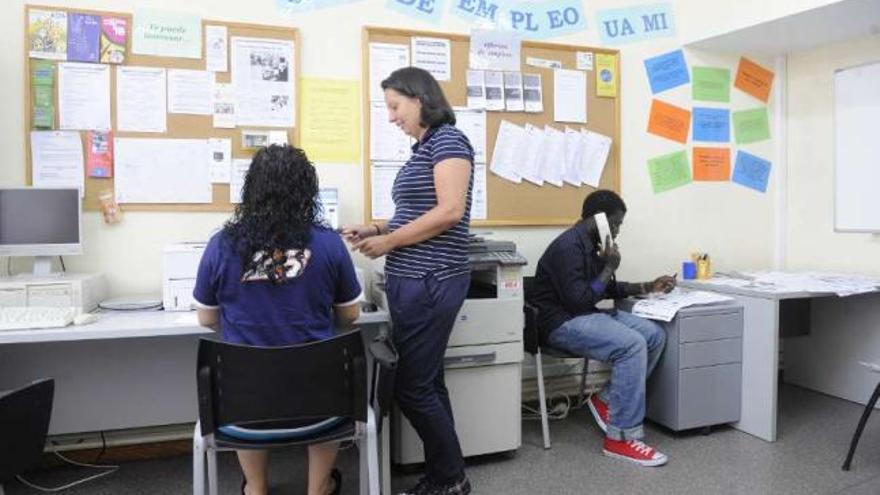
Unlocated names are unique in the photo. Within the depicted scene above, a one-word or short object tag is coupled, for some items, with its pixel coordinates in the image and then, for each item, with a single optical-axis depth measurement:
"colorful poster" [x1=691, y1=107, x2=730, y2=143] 3.46
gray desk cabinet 2.67
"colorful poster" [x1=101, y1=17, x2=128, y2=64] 2.44
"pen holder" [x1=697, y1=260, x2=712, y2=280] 3.18
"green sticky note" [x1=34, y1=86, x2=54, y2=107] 2.37
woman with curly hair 1.51
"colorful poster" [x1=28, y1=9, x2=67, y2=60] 2.36
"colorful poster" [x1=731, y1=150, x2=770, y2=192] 3.58
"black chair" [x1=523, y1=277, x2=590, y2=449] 2.63
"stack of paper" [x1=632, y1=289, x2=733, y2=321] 2.68
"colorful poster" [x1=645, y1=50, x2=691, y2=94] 3.33
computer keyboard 1.89
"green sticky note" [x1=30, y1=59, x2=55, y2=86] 2.37
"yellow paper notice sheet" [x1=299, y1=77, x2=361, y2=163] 2.69
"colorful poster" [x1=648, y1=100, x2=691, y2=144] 3.36
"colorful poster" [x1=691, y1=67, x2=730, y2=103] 3.44
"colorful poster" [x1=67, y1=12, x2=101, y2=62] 2.40
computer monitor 2.19
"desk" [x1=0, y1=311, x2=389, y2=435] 2.42
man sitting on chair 2.54
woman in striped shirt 1.90
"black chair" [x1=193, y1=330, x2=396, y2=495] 1.40
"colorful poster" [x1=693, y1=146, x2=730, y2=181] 3.47
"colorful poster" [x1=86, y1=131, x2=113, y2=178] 2.45
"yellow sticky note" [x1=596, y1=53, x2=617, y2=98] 3.19
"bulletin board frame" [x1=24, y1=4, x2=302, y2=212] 2.45
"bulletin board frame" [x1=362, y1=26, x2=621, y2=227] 2.93
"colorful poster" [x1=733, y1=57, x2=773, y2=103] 3.55
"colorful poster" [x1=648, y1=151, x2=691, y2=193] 3.38
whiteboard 3.13
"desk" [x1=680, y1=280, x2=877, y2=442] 2.64
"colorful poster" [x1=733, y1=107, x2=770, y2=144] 3.57
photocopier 2.37
